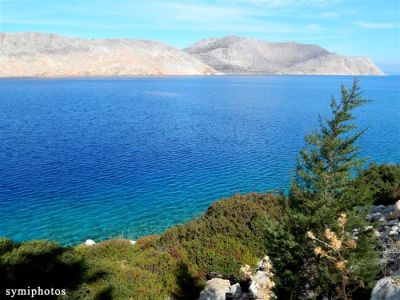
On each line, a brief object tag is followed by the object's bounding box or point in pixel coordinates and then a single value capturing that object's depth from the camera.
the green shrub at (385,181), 23.25
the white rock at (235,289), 13.01
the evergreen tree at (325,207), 10.79
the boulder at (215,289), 12.79
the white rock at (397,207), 17.47
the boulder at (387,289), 7.06
